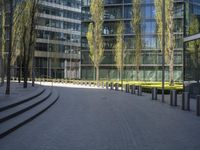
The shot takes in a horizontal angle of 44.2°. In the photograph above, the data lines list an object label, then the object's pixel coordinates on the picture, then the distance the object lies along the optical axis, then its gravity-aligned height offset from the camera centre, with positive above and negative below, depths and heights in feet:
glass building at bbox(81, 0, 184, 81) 134.16 +20.03
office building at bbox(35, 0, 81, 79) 185.70 +29.43
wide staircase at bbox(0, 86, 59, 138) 24.65 -4.34
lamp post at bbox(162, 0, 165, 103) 52.06 +12.57
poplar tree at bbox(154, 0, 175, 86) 83.71 +15.07
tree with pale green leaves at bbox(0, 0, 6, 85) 64.70 +18.84
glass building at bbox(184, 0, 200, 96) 56.84 +7.27
